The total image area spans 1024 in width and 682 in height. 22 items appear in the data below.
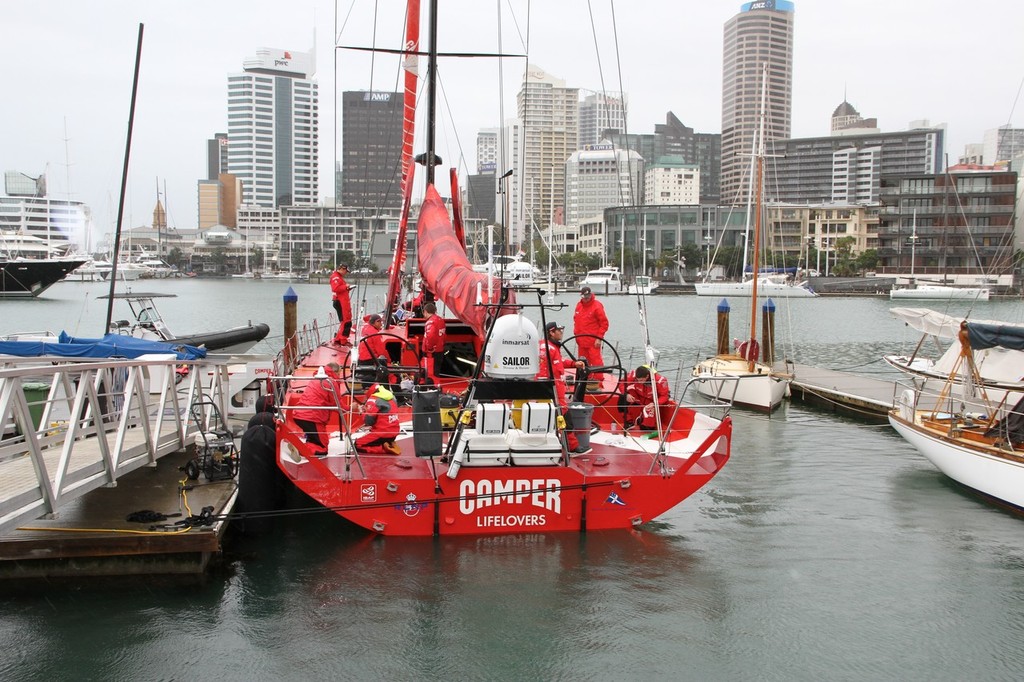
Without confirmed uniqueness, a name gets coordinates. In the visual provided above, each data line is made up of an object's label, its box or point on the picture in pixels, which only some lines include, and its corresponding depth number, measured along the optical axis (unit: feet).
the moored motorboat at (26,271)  258.57
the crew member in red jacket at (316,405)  36.70
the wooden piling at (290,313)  93.66
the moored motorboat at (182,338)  84.33
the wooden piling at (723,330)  97.91
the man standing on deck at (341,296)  65.98
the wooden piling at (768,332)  95.35
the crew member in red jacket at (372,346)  47.98
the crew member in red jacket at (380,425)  36.63
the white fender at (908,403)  54.85
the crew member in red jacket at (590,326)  48.03
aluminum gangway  27.12
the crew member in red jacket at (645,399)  40.27
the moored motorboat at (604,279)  370.73
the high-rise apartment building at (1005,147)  599.57
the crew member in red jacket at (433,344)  44.55
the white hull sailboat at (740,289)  317.42
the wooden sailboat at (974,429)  45.28
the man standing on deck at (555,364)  36.65
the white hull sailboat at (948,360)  65.00
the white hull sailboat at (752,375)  77.82
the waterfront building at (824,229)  447.42
